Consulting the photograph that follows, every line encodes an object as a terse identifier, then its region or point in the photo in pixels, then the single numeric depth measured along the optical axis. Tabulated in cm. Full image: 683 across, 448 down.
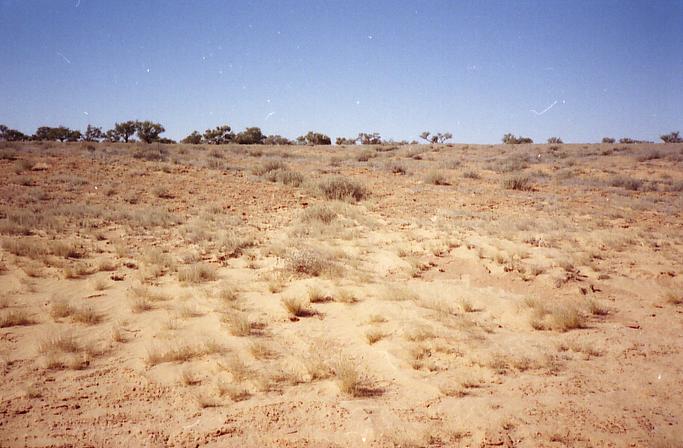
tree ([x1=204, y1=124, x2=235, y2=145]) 4600
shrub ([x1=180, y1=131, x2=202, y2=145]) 4394
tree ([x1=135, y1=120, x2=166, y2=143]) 4281
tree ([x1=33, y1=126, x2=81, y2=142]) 4275
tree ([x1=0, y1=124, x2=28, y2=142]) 4434
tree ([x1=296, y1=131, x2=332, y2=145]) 4825
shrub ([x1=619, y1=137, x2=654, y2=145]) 3918
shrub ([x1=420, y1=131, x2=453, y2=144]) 5016
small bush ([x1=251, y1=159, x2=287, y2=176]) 1612
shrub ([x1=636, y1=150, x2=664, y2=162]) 2178
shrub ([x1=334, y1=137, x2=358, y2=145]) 4888
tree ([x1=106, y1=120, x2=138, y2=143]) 4284
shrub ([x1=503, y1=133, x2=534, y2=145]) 4297
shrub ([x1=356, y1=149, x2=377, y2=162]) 2353
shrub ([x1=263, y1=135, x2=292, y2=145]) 4475
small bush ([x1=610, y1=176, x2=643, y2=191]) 1479
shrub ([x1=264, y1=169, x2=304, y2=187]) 1426
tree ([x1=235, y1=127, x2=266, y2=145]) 4542
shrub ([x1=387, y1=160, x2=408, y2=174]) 1820
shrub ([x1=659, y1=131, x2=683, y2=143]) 3928
